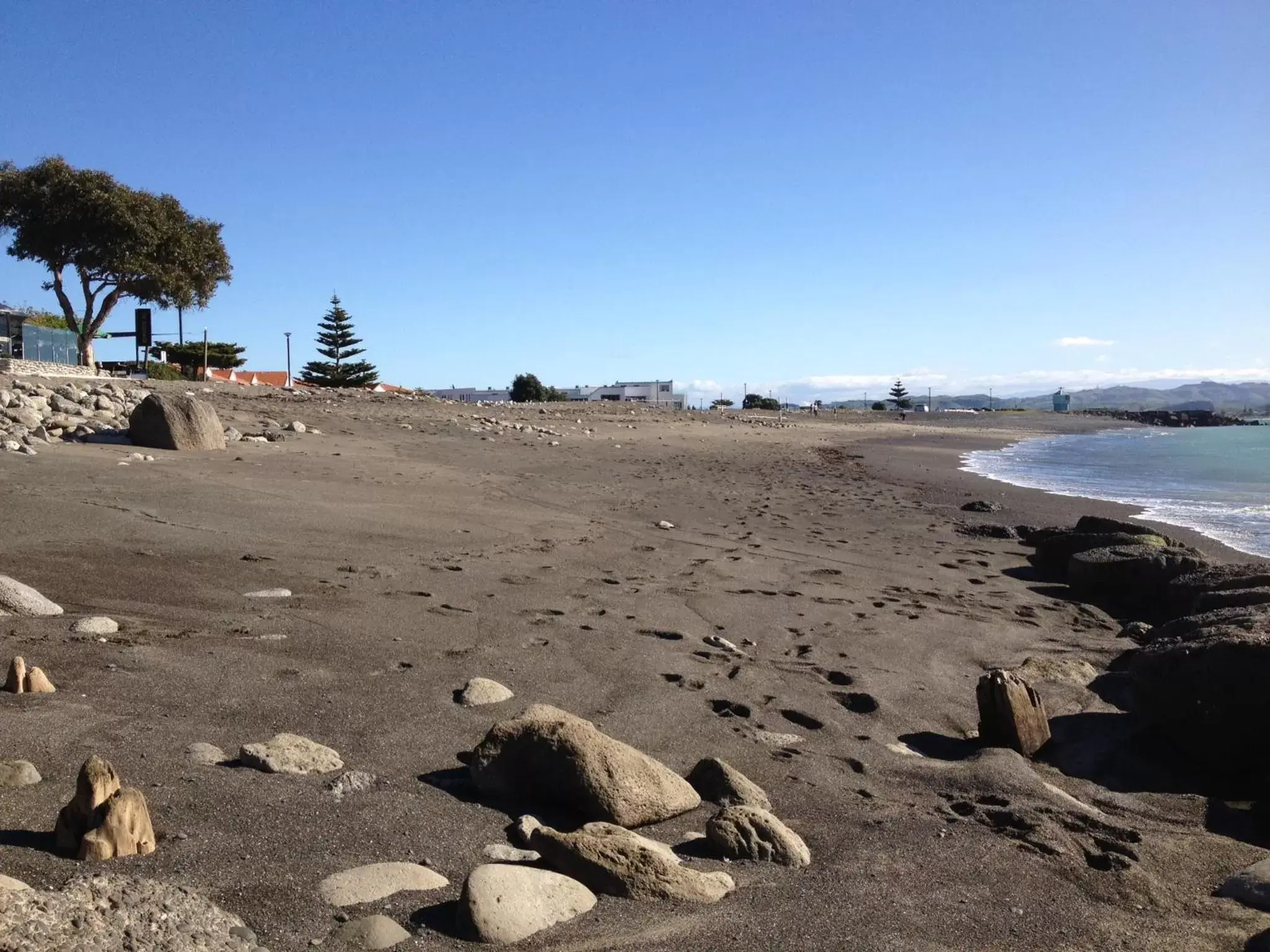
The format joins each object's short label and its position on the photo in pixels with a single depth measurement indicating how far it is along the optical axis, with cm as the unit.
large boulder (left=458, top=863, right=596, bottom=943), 269
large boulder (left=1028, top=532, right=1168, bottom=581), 1000
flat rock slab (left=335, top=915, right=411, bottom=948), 260
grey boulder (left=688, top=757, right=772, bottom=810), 388
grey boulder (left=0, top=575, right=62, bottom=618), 512
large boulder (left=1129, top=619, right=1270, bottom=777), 480
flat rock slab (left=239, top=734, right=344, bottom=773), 359
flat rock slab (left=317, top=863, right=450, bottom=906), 281
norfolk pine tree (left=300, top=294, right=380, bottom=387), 6488
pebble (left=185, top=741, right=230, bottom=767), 357
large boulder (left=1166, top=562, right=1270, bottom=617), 693
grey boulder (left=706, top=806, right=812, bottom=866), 341
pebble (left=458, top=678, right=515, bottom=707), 477
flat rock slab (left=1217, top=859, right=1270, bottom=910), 339
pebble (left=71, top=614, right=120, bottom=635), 498
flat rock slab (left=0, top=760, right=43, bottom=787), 313
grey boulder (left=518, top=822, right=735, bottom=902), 301
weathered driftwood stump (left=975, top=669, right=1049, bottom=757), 496
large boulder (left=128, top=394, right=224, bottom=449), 1273
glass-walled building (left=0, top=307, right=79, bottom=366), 4116
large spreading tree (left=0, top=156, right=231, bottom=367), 3072
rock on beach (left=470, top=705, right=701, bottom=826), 361
